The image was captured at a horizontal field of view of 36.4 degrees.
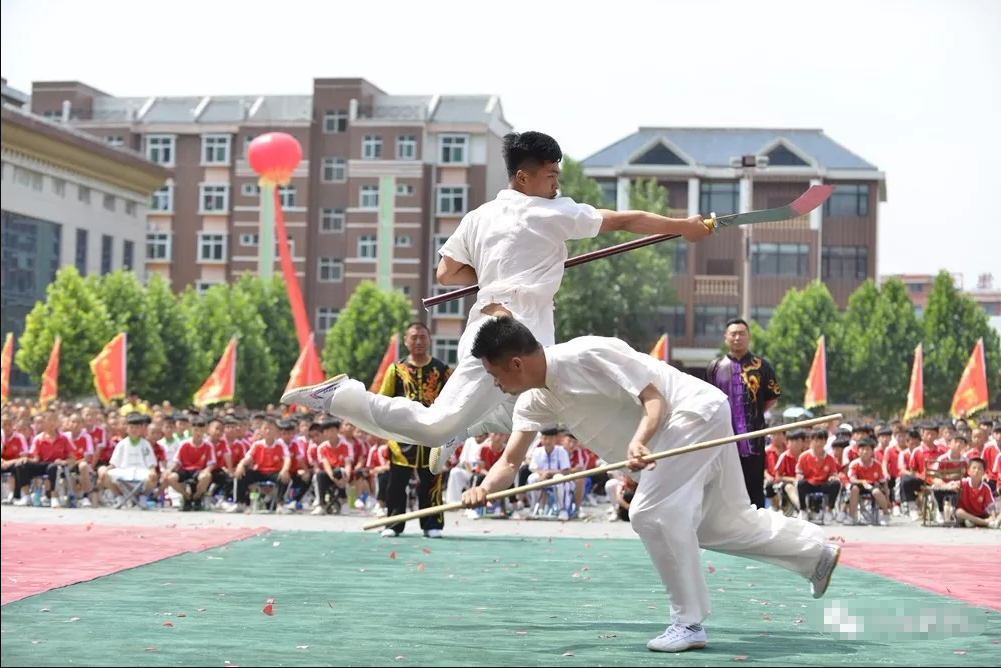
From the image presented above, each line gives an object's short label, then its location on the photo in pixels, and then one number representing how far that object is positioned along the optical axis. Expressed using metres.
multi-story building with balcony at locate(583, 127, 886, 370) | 69.44
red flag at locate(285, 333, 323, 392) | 31.55
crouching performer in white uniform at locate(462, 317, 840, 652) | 6.18
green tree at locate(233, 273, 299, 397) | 62.69
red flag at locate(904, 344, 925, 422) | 30.56
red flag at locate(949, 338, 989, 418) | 27.94
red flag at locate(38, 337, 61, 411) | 30.92
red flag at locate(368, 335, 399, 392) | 32.08
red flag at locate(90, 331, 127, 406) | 29.11
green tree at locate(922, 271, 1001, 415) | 59.75
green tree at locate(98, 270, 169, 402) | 48.38
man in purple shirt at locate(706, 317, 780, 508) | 11.02
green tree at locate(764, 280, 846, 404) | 59.78
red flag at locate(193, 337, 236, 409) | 31.05
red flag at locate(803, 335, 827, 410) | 30.93
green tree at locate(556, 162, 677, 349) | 61.38
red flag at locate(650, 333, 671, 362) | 32.48
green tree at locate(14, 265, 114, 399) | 45.66
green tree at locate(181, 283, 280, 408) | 57.62
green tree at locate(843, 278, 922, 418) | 59.19
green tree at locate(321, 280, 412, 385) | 62.78
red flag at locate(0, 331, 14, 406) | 32.38
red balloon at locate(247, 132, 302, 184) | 35.25
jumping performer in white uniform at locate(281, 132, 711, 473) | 7.08
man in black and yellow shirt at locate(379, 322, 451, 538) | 12.21
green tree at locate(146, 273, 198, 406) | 51.04
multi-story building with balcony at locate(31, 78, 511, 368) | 69.94
